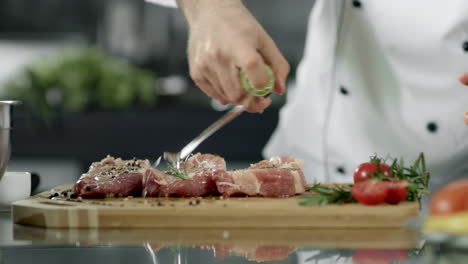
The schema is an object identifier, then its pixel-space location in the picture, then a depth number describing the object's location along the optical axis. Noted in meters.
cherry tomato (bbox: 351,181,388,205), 1.13
